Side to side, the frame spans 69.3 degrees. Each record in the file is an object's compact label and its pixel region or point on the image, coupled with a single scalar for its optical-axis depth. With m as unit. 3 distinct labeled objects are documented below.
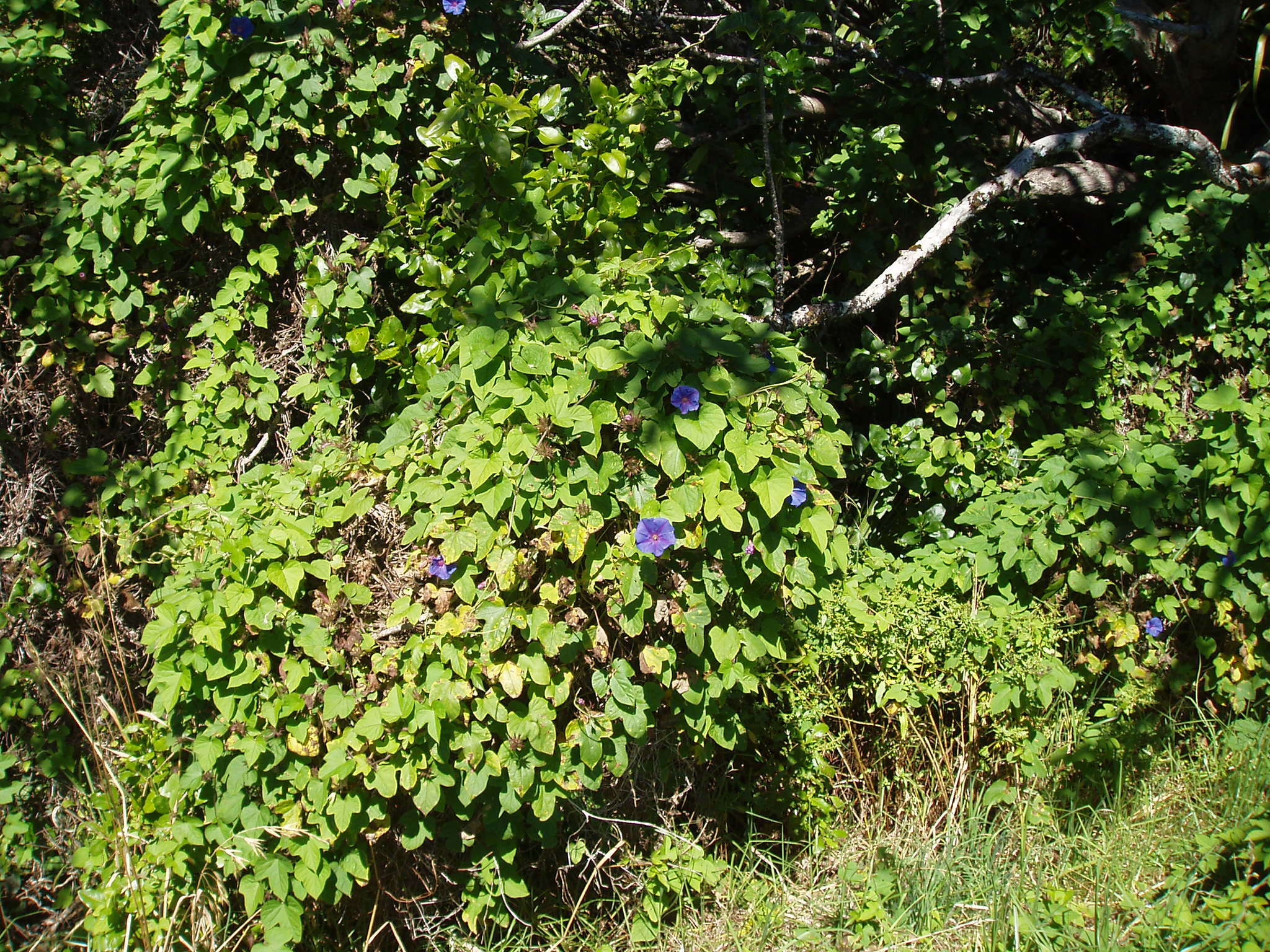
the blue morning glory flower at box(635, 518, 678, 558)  1.83
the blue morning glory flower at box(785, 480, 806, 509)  1.90
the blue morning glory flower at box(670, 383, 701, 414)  1.87
